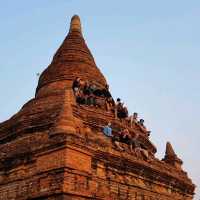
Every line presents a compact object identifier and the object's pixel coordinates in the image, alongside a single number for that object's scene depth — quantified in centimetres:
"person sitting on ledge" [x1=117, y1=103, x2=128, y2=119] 1924
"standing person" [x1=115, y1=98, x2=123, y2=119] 1896
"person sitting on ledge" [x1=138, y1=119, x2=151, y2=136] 1964
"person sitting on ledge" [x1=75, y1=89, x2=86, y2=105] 1792
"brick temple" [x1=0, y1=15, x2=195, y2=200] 1244
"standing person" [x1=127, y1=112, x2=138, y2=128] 1883
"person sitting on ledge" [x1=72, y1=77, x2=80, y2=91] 1856
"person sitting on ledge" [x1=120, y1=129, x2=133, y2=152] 1652
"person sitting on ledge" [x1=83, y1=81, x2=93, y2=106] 1855
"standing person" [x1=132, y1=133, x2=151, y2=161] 1643
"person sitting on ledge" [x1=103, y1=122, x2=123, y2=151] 1583
